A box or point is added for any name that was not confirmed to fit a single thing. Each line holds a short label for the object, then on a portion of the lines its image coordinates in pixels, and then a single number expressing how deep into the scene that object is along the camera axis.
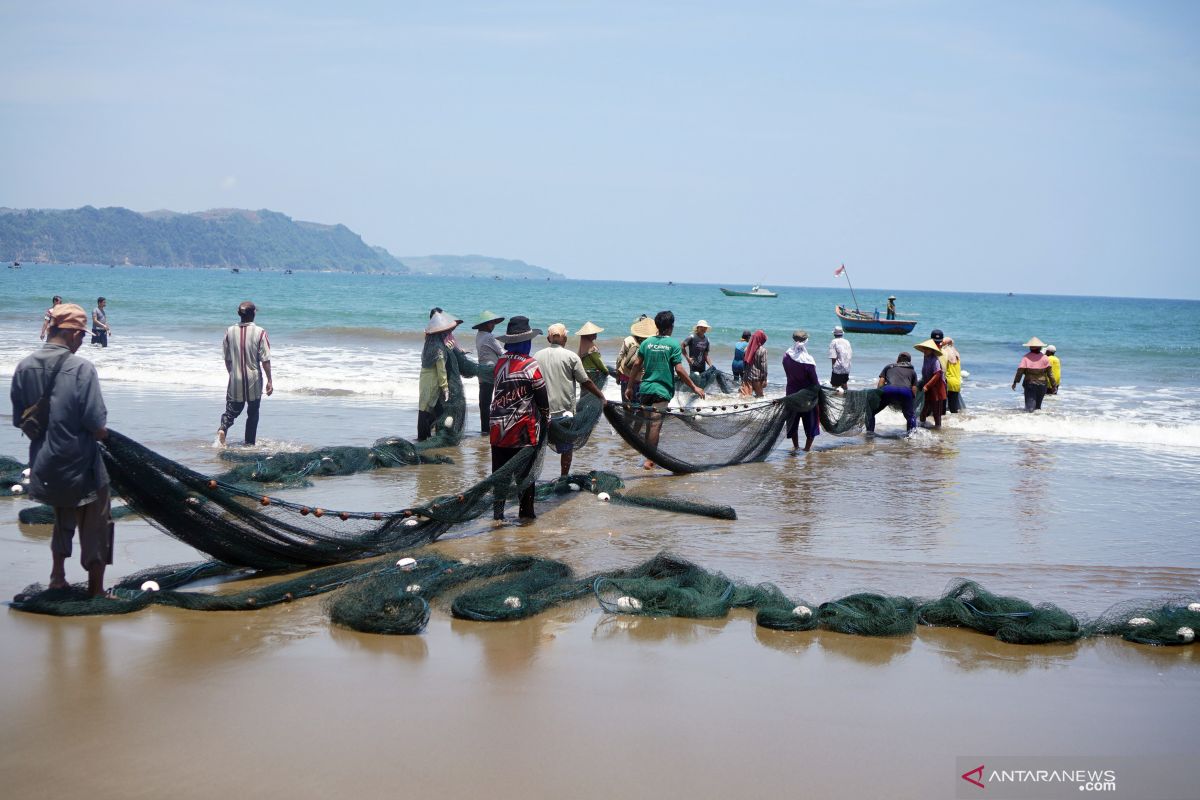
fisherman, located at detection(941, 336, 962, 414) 14.63
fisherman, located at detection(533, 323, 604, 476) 8.38
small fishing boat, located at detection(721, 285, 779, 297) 93.01
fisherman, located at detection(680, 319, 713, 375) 15.48
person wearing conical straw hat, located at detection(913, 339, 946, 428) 13.74
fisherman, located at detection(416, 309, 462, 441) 10.70
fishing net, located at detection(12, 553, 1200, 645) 5.22
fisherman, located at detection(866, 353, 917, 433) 12.95
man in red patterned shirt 7.26
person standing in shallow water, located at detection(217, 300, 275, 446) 10.13
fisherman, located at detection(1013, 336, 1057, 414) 16.33
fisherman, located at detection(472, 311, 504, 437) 11.56
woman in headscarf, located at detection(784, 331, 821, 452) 11.82
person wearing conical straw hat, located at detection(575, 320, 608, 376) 10.74
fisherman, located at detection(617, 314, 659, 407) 10.89
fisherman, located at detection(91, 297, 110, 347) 22.62
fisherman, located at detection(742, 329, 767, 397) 15.91
